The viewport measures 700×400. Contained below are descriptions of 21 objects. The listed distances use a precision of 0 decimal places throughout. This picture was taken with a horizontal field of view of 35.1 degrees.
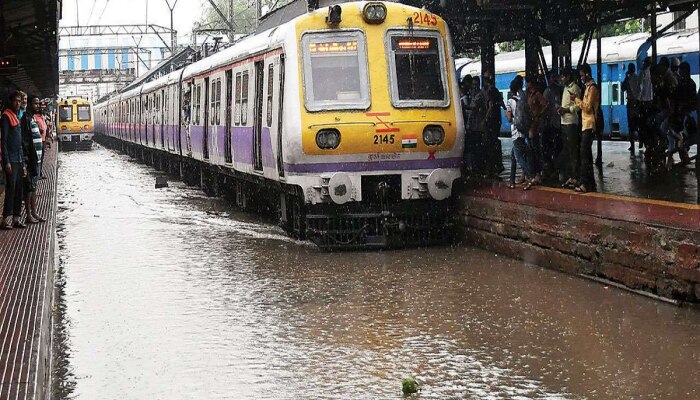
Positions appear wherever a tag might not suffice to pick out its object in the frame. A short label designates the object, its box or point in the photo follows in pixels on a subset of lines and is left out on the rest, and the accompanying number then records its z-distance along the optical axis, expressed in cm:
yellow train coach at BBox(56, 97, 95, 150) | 5422
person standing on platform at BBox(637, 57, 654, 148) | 1858
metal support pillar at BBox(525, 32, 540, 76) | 1939
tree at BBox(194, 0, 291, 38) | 9019
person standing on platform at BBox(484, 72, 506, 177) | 1752
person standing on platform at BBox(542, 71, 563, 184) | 1577
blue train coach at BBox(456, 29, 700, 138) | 2777
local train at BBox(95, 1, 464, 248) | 1331
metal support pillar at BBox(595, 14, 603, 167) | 1978
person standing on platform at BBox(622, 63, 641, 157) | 1933
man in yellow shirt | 1322
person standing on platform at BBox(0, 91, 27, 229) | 1287
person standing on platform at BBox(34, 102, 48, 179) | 2033
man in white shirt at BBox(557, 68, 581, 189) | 1383
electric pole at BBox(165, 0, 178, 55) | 4304
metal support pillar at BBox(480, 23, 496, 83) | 2153
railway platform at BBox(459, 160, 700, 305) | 941
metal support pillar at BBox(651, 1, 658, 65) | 1886
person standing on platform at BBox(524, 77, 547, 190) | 1454
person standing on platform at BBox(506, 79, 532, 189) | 1443
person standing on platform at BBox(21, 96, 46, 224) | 1354
